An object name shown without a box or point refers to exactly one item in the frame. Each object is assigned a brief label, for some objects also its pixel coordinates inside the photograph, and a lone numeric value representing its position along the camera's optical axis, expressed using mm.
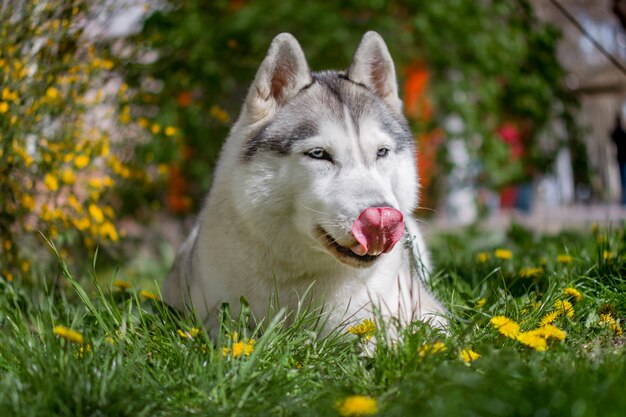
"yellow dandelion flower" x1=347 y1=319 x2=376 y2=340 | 2666
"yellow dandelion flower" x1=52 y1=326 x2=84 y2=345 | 2373
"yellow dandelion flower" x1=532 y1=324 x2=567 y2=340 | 2525
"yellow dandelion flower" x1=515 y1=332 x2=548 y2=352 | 2458
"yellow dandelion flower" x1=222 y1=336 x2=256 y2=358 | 2467
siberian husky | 2861
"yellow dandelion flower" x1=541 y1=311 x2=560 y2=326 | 2880
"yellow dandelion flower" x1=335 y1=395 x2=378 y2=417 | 2031
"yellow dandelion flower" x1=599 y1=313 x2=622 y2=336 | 2838
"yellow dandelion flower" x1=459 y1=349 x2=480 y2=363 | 2419
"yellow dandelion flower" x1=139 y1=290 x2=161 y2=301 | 3232
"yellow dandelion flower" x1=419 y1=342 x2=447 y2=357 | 2393
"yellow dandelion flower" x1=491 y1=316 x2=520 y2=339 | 2615
